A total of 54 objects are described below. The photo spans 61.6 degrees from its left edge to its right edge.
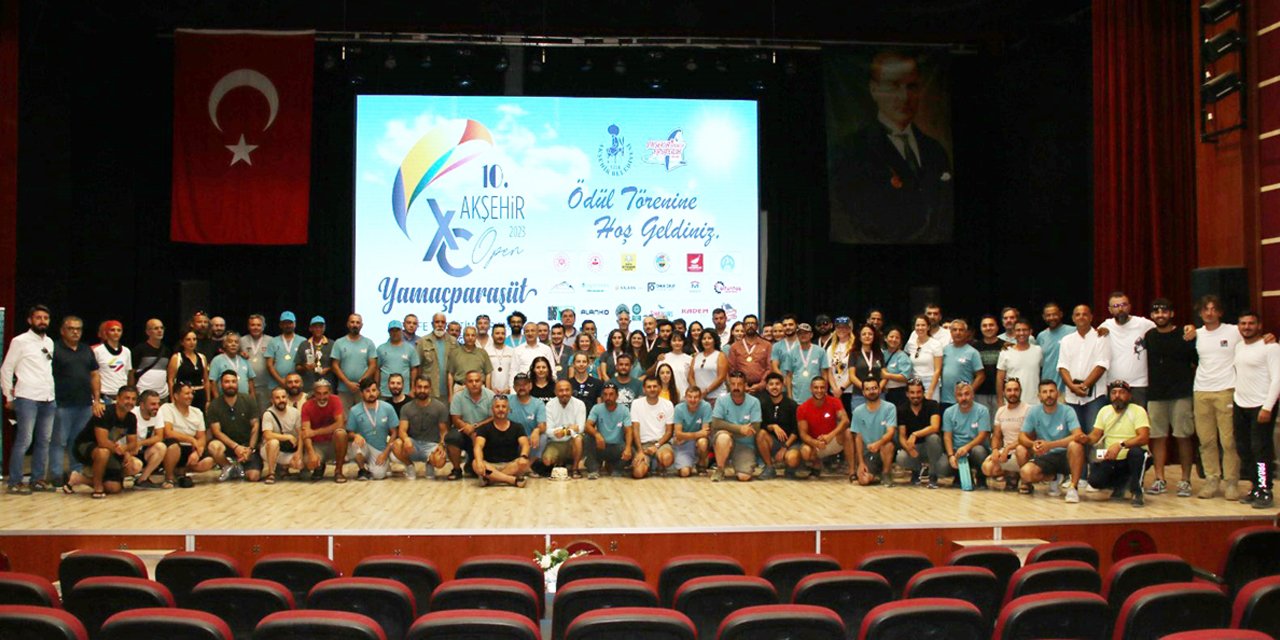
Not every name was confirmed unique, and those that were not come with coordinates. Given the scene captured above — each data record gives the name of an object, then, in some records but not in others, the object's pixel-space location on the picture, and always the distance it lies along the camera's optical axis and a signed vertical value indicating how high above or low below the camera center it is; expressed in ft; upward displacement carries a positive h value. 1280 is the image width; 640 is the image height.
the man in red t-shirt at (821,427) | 30.30 -2.20
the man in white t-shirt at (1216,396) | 25.44 -1.08
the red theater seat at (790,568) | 14.06 -2.87
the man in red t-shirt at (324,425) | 29.86 -2.13
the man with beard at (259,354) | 33.04 -0.16
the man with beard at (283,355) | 33.04 -0.19
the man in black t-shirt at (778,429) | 30.60 -2.28
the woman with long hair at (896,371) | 31.12 -0.61
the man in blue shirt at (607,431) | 30.66 -2.34
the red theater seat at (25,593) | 11.54 -2.63
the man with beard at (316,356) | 33.17 -0.22
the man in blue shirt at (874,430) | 29.30 -2.21
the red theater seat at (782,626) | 9.57 -2.47
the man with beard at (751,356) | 32.78 -0.19
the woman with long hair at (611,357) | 33.09 -0.23
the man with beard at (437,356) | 34.24 -0.22
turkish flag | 38.93 +7.74
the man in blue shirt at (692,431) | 30.86 -2.35
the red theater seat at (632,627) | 9.45 -2.45
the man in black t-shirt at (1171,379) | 26.86 -0.71
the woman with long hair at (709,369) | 32.32 -0.59
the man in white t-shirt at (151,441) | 28.55 -2.46
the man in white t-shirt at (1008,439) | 27.71 -2.33
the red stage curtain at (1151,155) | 32.30 +5.93
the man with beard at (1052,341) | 29.66 +0.26
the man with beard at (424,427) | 30.53 -2.23
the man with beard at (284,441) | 29.76 -2.56
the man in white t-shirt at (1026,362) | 29.17 -0.32
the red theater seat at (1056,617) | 10.23 -2.56
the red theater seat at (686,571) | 13.66 -2.83
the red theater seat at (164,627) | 9.09 -2.37
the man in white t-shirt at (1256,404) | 24.44 -1.23
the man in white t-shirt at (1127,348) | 27.63 +0.06
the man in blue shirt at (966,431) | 28.48 -2.18
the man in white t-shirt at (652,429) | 30.73 -2.30
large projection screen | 40.42 +5.37
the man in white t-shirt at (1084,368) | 27.68 -0.45
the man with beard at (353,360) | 33.09 -0.34
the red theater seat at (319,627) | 9.14 -2.39
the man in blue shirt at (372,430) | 30.09 -2.29
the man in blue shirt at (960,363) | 30.07 -0.36
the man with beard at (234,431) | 29.66 -2.32
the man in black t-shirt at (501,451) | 28.84 -2.80
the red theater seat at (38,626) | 9.23 -2.39
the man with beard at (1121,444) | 25.29 -2.25
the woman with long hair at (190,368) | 30.63 -0.55
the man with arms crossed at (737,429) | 30.35 -2.26
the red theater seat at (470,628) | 9.32 -2.43
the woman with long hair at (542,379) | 31.53 -0.88
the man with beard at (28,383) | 27.61 -0.89
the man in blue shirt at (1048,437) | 26.84 -2.19
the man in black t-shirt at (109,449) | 27.43 -2.61
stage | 21.66 -3.71
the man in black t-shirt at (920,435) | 29.27 -2.35
